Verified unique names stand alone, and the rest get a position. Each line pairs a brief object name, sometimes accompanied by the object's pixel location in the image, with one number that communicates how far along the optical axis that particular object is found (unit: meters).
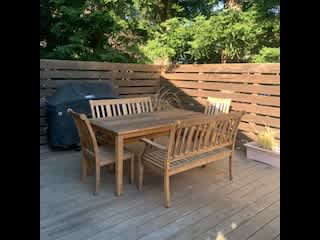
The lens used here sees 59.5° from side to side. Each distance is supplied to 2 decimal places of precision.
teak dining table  2.87
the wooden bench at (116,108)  3.65
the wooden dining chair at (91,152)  2.87
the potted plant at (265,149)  3.92
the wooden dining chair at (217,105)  4.41
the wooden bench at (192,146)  2.65
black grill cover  4.24
